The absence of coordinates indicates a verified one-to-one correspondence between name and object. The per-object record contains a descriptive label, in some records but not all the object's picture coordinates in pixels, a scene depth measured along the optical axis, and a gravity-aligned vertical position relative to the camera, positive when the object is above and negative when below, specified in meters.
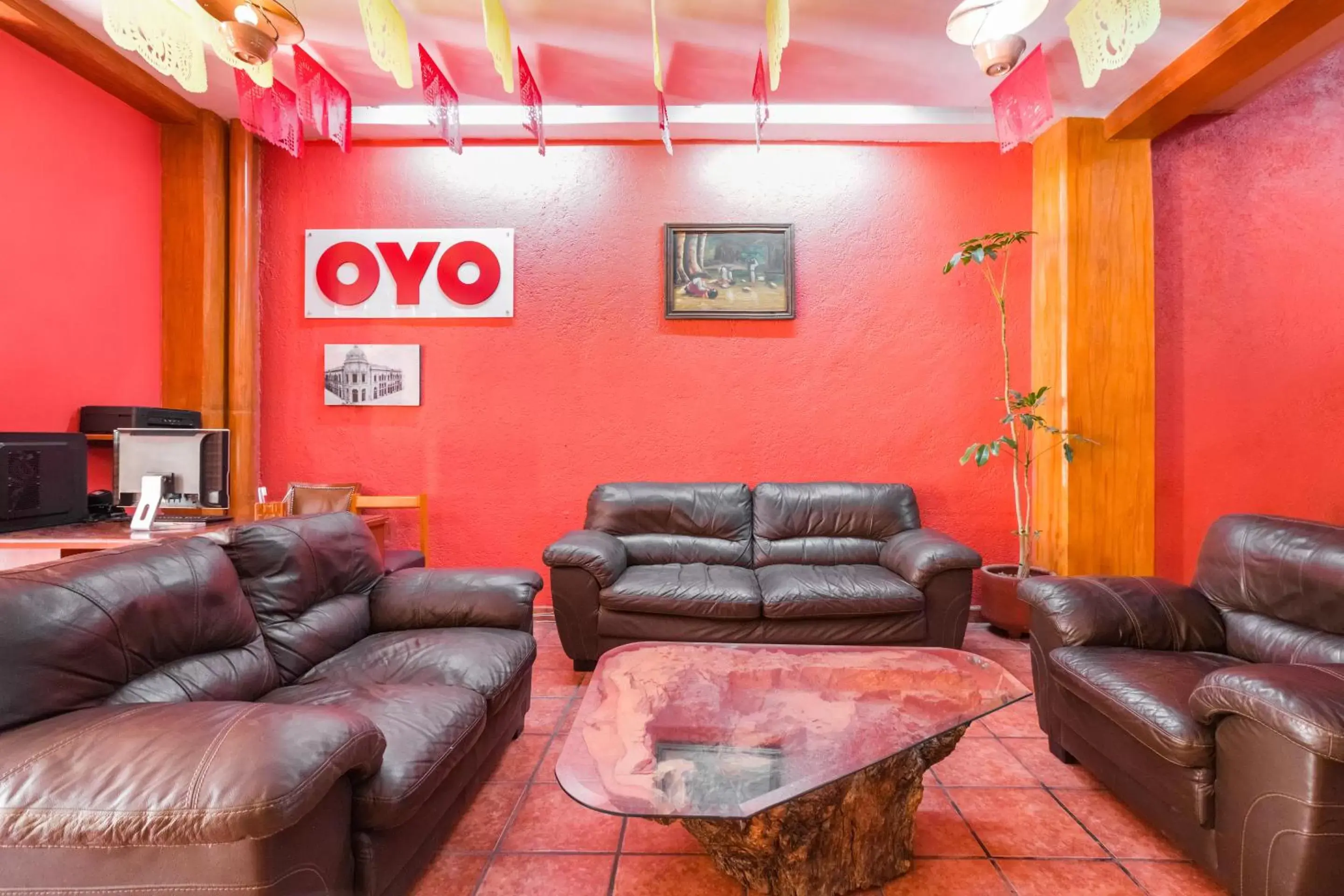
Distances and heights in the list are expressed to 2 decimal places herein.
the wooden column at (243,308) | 3.70 +0.86
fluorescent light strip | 3.60 +1.95
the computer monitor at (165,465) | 2.56 -0.05
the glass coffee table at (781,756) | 1.28 -0.69
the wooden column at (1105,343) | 3.55 +0.61
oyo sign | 3.85 +1.11
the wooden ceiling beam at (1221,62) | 2.54 +1.76
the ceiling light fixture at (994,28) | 2.53 +1.76
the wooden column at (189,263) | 3.60 +1.09
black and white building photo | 3.84 +0.48
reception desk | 2.19 -0.31
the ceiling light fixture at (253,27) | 2.22 +1.56
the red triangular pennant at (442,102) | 2.85 +1.65
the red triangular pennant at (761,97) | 2.87 +1.63
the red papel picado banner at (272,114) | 2.75 +1.57
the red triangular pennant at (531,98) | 2.99 +1.72
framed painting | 3.81 +1.09
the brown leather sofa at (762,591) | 2.92 -0.66
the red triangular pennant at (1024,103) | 2.76 +1.58
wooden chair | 3.54 -0.30
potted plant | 3.36 +0.02
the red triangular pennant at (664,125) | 3.02 +1.58
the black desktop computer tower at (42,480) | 2.48 -0.11
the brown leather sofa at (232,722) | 1.03 -0.56
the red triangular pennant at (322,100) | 2.97 +1.73
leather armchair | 1.33 -0.66
